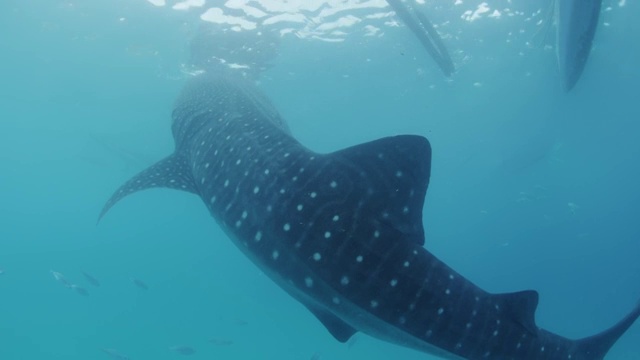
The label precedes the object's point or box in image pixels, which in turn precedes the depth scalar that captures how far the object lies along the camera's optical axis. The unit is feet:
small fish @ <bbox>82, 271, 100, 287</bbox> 51.89
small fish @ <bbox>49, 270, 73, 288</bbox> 50.49
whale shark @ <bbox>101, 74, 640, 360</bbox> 8.68
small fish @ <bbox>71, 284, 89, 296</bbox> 51.27
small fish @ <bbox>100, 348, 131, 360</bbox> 53.25
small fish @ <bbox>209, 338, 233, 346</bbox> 58.30
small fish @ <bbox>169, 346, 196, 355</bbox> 53.75
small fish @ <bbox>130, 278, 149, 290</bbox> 56.13
